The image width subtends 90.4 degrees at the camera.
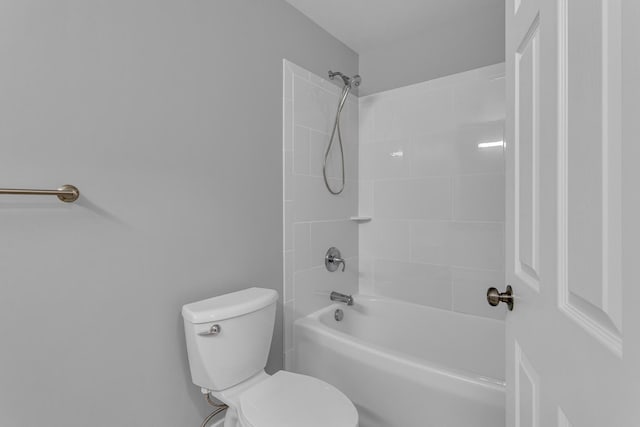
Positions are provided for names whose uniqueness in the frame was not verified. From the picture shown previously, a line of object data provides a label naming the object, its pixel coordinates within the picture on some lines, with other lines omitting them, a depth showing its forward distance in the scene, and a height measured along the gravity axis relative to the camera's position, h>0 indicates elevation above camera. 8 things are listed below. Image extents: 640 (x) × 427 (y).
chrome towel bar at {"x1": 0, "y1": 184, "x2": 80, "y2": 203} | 0.91 +0.05
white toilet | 1.11 -0.69
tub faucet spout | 2.07 -0.58
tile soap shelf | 2.27 -0.07
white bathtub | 1.18 -0.74
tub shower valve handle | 2.07 -0.33
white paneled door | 0.34 -0.01
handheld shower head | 1.96 +0.80
